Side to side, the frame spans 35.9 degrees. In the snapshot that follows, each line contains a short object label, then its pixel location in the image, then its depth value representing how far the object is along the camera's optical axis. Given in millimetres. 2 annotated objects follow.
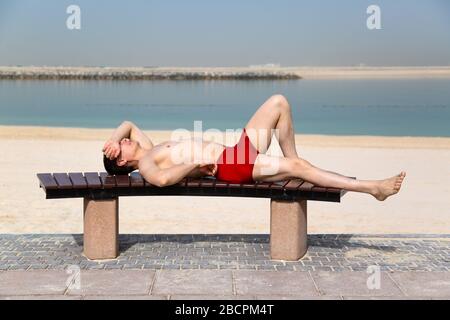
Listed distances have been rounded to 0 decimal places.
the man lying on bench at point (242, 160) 5383
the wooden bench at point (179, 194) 5418
